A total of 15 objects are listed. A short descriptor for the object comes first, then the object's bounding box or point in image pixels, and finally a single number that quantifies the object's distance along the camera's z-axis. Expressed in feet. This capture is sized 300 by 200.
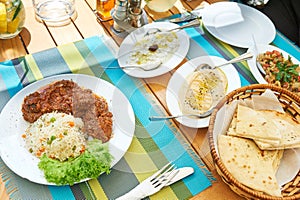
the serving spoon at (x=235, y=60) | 4.71
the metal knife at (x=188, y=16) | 5.49
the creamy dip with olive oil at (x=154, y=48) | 4.82
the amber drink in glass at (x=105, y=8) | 5.52
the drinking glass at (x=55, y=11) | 5.46
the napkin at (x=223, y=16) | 5.52
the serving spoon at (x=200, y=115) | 4.20
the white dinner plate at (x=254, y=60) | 4.76
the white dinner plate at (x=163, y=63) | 4.72
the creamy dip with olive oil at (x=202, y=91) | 4.26
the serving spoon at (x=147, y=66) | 4.71
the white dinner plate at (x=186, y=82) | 4.22
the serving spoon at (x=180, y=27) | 5.10
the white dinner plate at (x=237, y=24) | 5.32
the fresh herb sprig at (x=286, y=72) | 4.68
